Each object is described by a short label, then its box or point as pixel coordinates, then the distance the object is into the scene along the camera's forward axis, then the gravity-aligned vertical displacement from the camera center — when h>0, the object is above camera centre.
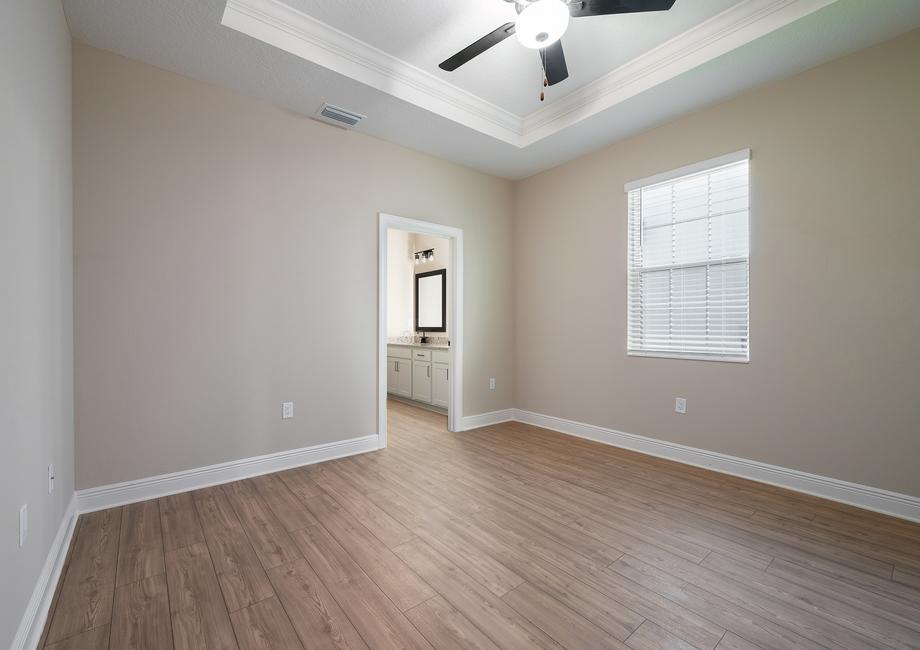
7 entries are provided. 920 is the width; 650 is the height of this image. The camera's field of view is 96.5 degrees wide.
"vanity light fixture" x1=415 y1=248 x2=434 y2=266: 6.27 +1.03
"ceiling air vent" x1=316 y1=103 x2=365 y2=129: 3.19 +1.65
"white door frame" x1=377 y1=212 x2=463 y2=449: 3.79 +0.19
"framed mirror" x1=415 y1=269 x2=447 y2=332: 5.95 +0.31
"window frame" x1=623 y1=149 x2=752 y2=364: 3.06 +1.21
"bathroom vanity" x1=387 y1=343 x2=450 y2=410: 5.15 -0.69
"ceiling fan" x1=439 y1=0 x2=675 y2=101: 1.91 +1.48
